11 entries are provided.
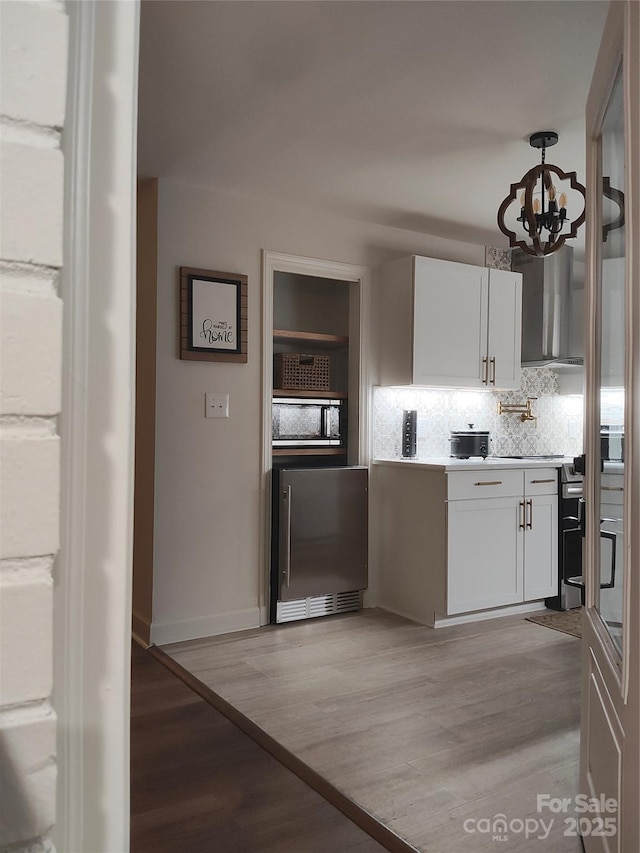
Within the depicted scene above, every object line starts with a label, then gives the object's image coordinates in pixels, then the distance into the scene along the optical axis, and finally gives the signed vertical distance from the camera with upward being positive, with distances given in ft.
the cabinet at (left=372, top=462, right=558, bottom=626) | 13.47 -2.19
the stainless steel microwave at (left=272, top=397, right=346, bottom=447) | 14.39 +0.12
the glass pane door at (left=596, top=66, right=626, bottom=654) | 4.81 +0.45
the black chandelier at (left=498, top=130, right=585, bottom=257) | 9.48 +3.08
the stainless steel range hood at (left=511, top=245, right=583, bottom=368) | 16.60 +2.82
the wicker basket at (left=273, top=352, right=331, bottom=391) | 14.35 +1.18
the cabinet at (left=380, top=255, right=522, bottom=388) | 14.39 +2.24
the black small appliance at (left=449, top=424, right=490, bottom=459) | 15.88 -0.34
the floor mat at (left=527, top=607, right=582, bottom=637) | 13.46 -3.85
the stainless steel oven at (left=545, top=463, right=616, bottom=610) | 15.02 -2.53
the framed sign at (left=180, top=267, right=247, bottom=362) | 12.51 +2.04
